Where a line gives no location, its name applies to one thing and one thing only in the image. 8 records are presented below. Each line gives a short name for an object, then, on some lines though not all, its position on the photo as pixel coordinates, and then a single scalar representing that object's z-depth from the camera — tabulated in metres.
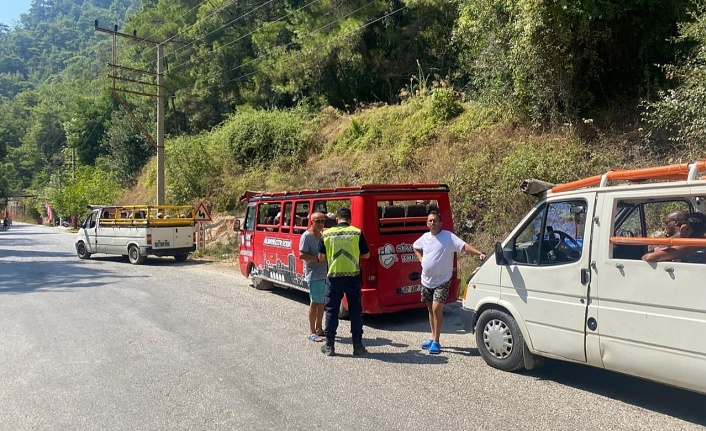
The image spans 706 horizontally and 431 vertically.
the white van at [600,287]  4.29
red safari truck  8.03
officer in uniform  6.64
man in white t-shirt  6.55
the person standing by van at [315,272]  7.09
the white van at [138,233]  17.81
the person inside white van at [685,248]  4.37
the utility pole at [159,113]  23.34
